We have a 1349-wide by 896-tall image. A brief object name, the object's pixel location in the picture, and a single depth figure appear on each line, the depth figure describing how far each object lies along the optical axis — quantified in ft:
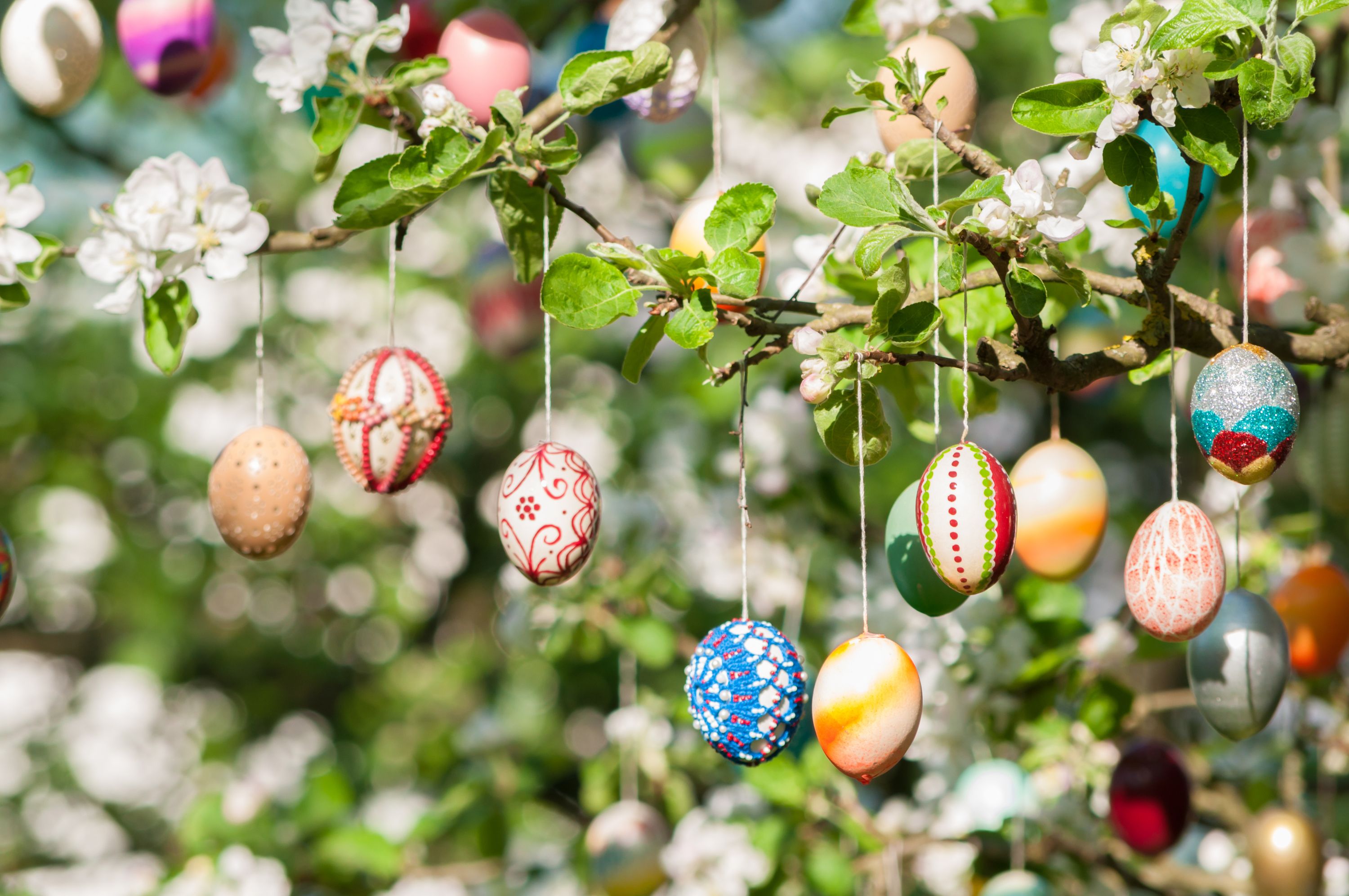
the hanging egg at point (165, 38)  4.88
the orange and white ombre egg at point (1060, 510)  4.48
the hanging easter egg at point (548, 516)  4.27
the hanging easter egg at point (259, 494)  4.44
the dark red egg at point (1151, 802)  4.92
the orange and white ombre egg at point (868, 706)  4.12
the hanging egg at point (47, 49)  4.77
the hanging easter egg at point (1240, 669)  4.40
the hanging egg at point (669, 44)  4.58
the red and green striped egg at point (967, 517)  4.08
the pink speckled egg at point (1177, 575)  4.16
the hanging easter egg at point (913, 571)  4.35
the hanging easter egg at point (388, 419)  4.38
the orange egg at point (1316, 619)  4.77
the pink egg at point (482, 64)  4.70
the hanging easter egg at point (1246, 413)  4.06
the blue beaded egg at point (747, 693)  4.17
